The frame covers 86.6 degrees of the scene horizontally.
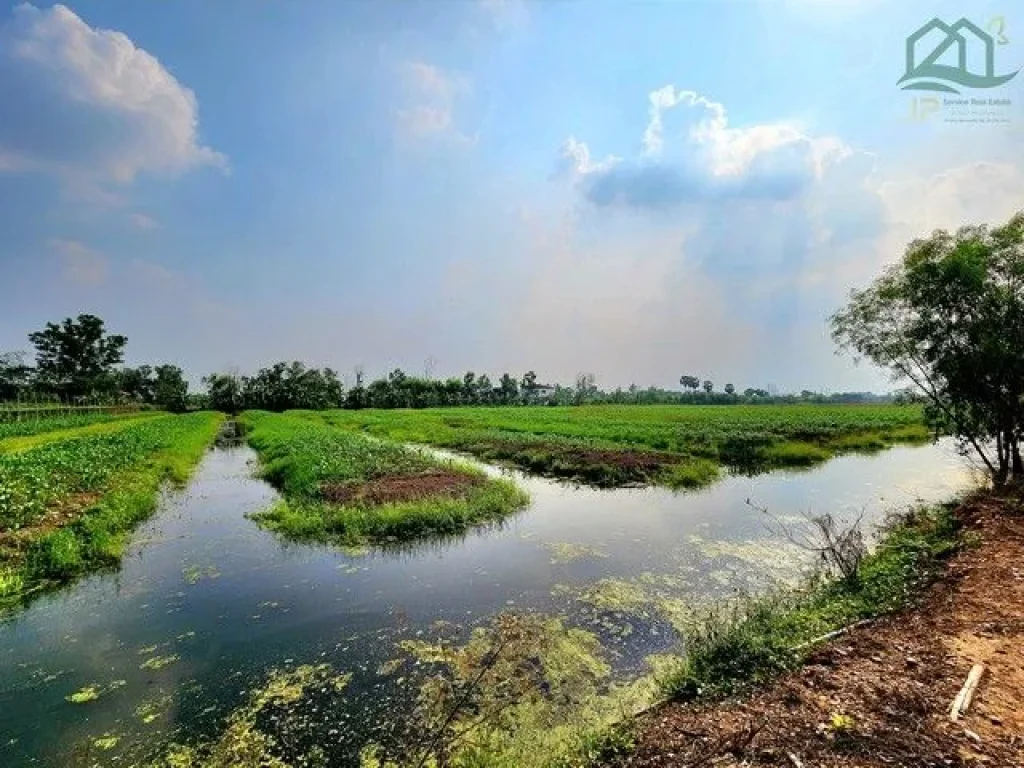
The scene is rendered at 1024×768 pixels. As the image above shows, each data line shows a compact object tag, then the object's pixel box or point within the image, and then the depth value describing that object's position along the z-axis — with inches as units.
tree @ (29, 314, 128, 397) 3093.0
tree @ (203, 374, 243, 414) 3481.8
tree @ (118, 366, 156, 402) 3634.4
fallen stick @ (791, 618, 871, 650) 268.1
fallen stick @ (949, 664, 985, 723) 205.8
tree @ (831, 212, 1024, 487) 603.5
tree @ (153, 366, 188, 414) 3344.0
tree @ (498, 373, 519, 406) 4089.6
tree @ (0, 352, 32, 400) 3142.2
